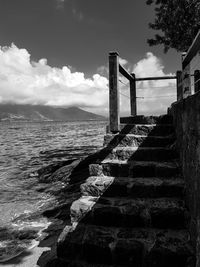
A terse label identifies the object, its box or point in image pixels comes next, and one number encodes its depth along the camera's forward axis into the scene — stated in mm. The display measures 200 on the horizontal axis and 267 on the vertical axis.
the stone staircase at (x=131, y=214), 3699
